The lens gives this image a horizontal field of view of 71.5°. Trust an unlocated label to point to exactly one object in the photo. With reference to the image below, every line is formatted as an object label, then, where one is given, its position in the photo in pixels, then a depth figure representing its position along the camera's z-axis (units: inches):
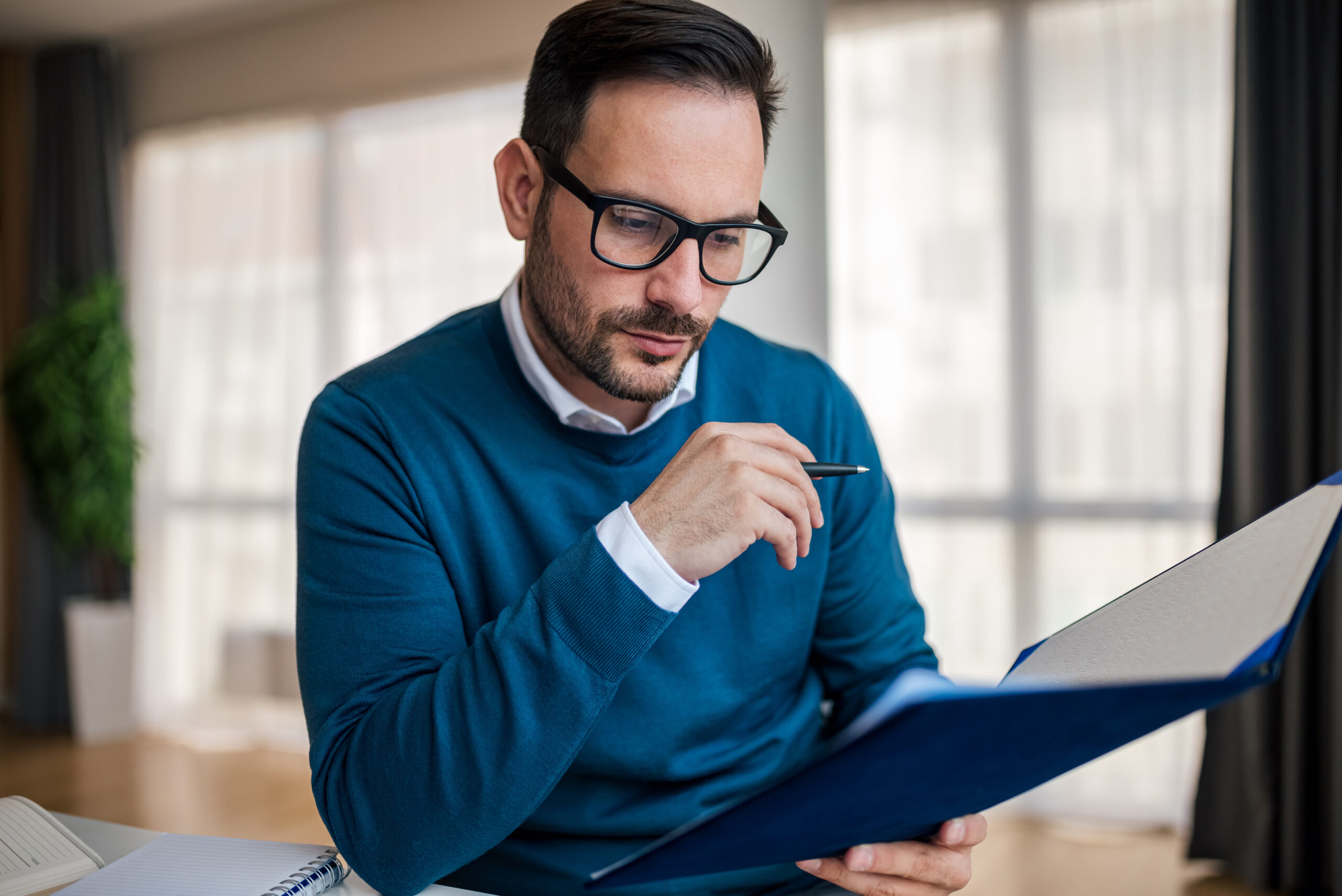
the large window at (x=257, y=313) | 146.3
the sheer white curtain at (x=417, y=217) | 143.6
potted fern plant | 150.6
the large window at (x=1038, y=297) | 109.7
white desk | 31.9
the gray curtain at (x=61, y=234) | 165.2
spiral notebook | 27.9
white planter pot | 152.1
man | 30.5
